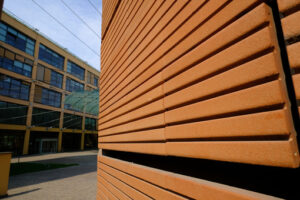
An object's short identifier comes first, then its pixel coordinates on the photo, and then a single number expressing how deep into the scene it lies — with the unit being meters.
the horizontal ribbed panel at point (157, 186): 1.07
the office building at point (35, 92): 22.95
